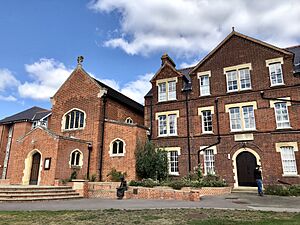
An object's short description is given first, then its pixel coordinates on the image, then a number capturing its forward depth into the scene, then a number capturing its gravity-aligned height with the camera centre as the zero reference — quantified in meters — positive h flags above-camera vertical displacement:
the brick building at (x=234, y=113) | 18.50 +5.09
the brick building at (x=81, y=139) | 19.41 +2.95
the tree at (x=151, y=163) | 19.69 +0.93
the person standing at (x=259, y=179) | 15.58 -0.23
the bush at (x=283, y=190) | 15.48 -0.90
